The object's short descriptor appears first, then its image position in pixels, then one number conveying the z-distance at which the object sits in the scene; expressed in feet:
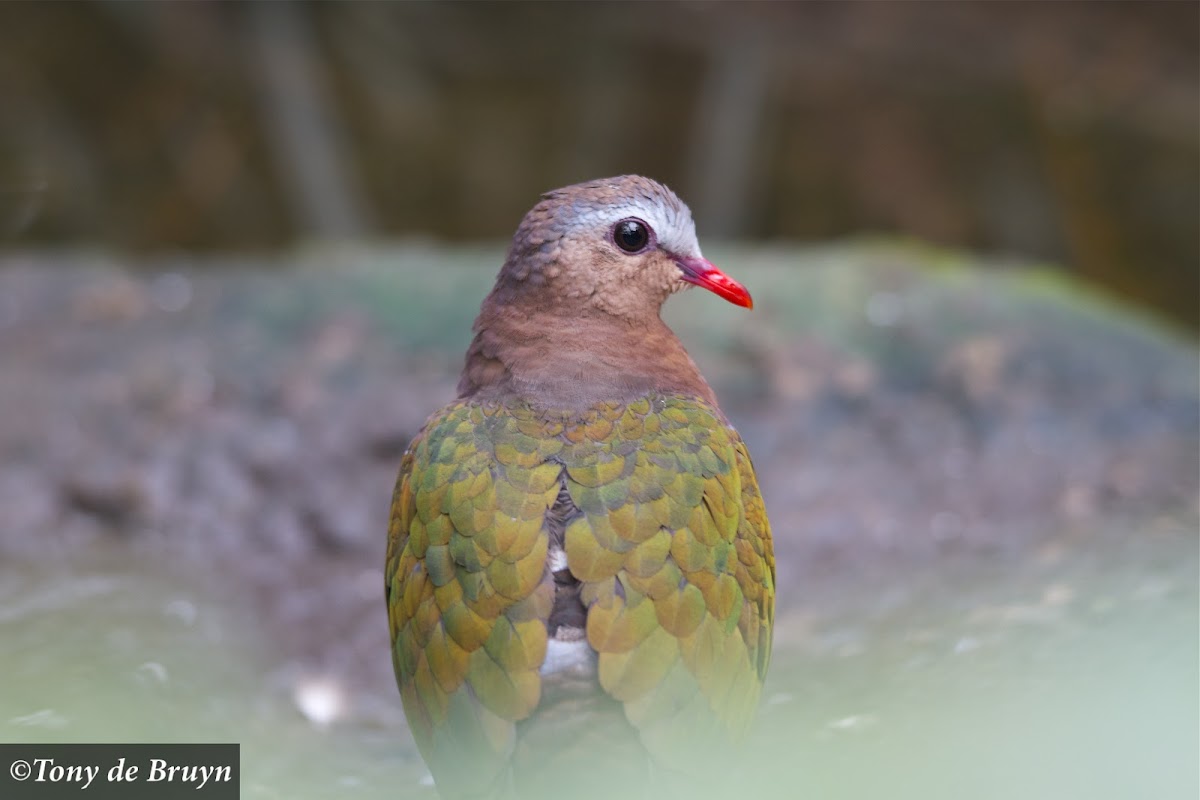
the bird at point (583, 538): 16.62
